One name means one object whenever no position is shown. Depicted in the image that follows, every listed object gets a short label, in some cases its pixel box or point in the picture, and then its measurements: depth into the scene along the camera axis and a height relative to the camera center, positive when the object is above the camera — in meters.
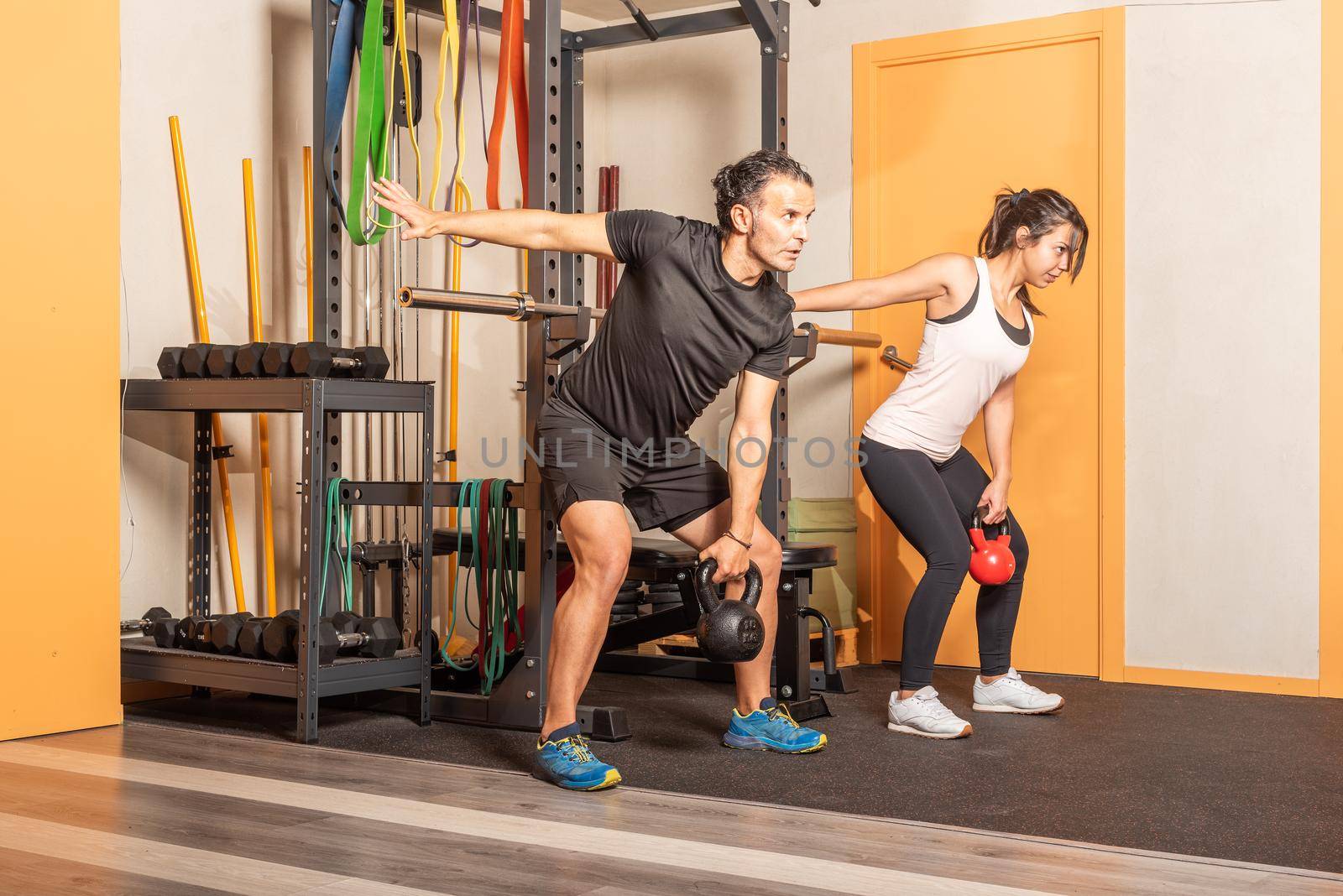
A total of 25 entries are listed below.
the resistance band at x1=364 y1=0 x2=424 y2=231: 3.50 +0.98
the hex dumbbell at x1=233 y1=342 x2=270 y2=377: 3.35 +0.16
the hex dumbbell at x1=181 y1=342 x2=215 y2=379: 3.43 +0.16
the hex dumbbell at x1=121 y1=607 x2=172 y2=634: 3.60 -0.55
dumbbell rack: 3.18 -0.31
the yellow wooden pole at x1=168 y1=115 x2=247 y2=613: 3.77 +0.44
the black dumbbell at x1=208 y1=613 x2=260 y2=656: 3.37 -0.54
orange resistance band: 3.40 +0.87
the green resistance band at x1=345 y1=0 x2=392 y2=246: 3.59 +0.82
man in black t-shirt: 2.78 +0.12
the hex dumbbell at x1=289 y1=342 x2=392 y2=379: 3.24 +0.15
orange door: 4.36 +0.67
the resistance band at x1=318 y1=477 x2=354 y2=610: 3.44 -0.29
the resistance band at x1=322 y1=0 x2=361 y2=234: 3.71 +0.96
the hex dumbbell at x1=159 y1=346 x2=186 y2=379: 3.49 +0.15
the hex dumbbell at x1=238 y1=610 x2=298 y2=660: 3.31 -0.54
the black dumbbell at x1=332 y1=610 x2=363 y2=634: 3.44 -0.52
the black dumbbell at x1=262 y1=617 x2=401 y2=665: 3.25 -0.55
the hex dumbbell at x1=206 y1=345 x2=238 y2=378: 3.39 +0.15
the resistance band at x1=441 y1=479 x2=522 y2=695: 3.47 -0.37
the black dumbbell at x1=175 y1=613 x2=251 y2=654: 3.42 -0.55
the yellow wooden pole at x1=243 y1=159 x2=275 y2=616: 3.93 +0.01
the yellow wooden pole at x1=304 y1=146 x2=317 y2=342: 4.01 +0.65
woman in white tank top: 3.44 +0.03
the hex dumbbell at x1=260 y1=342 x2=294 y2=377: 3.30 +0.15
